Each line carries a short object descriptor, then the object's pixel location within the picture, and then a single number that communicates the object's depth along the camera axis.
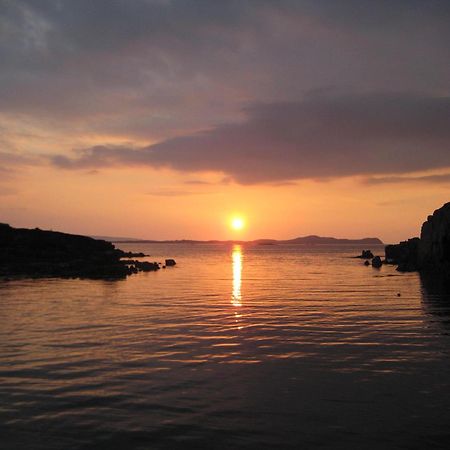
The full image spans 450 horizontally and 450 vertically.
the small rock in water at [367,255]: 133.93
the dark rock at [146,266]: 78.31
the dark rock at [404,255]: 74.89
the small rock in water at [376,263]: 86.31
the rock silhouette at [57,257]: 65.12
